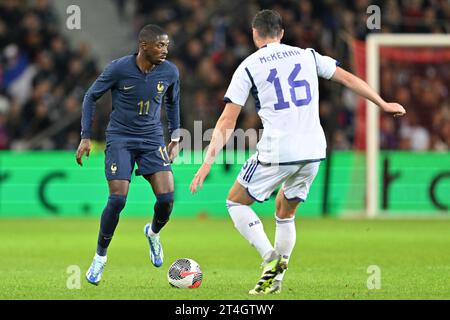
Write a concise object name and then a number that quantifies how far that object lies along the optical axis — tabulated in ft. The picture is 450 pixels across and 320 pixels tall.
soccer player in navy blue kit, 61.16
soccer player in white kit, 54.29
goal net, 121.80
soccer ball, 59.47
